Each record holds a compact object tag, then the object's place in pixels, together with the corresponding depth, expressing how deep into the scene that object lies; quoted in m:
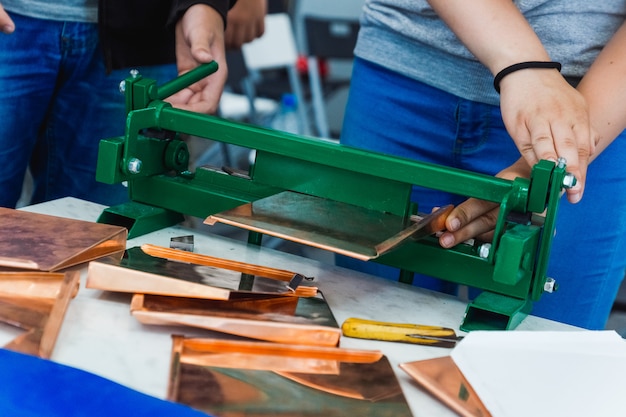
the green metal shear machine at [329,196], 1.24
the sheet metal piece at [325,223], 1.21
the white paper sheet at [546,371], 1.11
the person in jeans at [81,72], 1.57
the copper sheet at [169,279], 1.19
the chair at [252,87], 4.57
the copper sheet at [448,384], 1.10
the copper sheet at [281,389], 1.06
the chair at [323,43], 4.89
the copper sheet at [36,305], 1.11
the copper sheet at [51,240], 1.22
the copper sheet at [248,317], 1.16
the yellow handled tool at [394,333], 1.22
